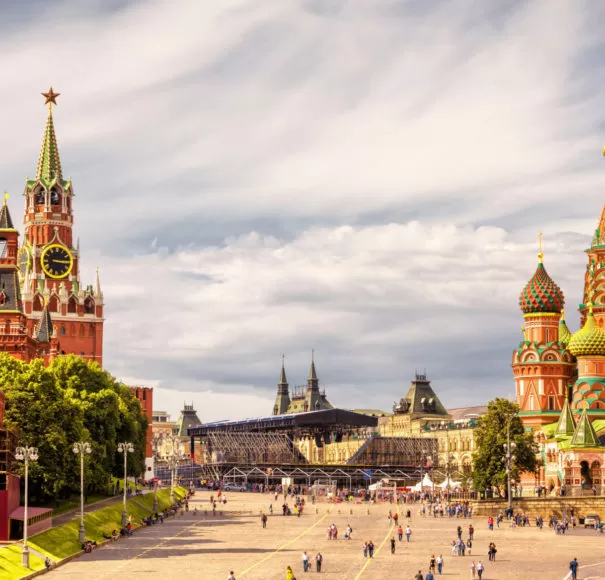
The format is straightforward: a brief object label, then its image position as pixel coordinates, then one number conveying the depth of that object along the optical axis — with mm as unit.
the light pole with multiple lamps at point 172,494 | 147900
